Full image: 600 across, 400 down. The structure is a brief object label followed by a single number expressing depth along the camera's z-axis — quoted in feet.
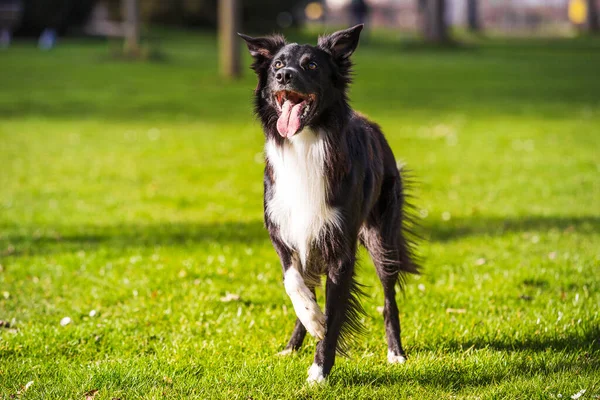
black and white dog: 13.79
